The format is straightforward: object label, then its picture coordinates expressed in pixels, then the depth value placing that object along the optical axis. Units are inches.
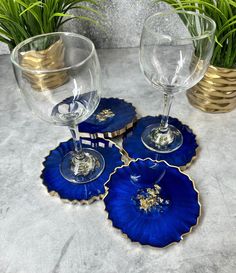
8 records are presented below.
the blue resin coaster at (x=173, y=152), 18.9
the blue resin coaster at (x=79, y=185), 17.1
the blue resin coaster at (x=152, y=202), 15.0
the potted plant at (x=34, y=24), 18.0
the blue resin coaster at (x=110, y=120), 20.0
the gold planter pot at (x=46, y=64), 13.7
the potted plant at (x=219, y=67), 17.9
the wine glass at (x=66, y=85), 14.2
